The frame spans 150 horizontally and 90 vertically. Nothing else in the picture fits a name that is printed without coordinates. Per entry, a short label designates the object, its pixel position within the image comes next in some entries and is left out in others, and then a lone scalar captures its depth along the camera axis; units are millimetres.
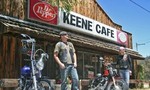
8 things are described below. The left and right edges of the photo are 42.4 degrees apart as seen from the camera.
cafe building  7717
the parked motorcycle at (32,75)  5006
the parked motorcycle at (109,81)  6093
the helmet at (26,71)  5177
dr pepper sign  8490
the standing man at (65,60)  5217
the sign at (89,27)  9845
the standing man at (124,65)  7254
